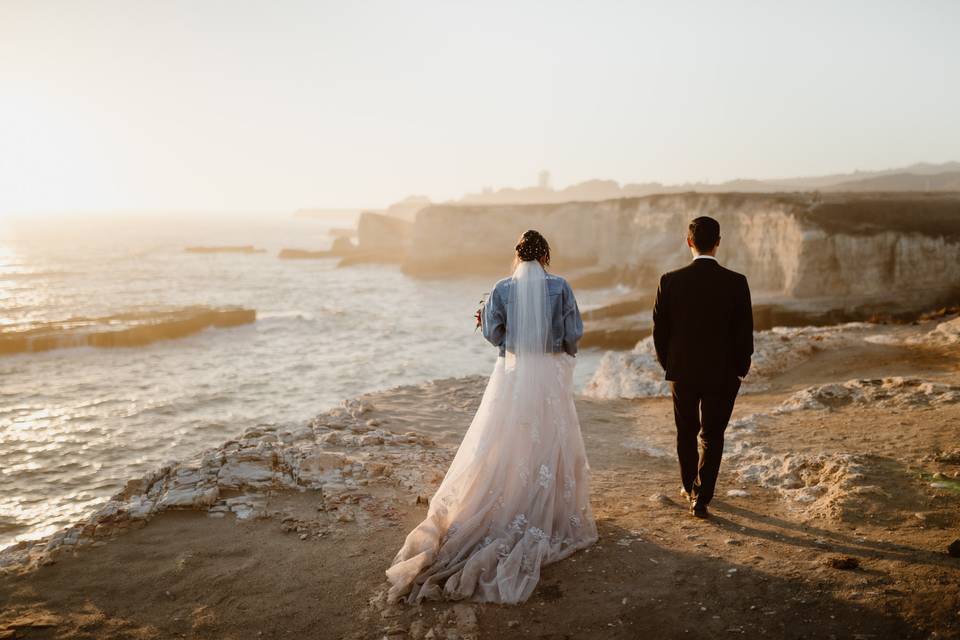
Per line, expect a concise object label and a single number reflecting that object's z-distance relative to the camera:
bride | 4.30
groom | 4.50
